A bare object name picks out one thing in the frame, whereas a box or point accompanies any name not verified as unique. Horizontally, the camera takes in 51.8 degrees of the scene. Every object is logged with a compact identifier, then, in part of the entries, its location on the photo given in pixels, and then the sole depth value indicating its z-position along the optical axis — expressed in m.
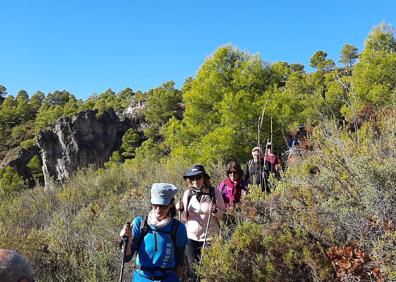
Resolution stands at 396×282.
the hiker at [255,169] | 5.82
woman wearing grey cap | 2.95
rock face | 49.72
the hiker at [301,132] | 11.96
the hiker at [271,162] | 6.58
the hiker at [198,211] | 4.04
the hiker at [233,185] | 4.89
